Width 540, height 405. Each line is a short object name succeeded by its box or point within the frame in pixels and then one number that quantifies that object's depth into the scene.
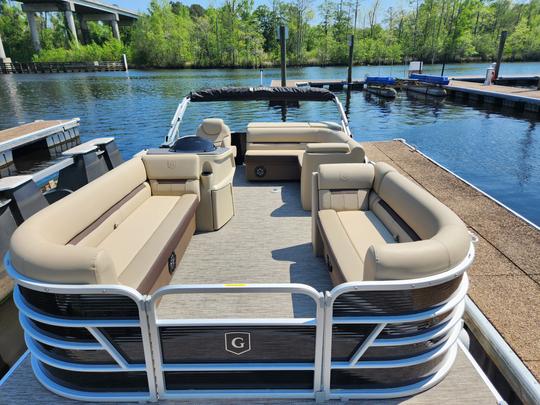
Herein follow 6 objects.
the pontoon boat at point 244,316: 1.82
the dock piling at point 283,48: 10.55
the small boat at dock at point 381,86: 25.14
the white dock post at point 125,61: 56.39
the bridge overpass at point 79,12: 56.22
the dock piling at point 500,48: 21.73
